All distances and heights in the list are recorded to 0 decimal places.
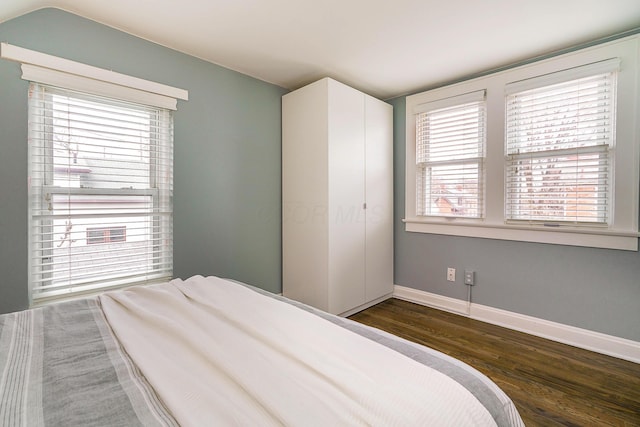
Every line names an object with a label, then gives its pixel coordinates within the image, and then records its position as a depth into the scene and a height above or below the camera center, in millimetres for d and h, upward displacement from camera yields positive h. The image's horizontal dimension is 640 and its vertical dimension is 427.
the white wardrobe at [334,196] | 2650 +150
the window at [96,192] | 1798 +120
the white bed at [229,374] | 671 -477
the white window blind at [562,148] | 2162 +529
